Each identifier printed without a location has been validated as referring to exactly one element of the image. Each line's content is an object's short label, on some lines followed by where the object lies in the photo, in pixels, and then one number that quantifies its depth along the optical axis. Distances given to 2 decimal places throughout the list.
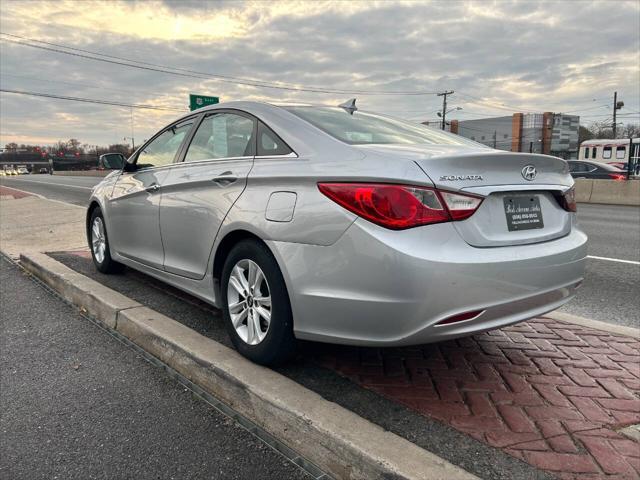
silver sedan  2.42
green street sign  17.83
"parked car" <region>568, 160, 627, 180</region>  19.66
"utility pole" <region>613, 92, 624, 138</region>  57.30
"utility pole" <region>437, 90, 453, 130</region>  64.59
